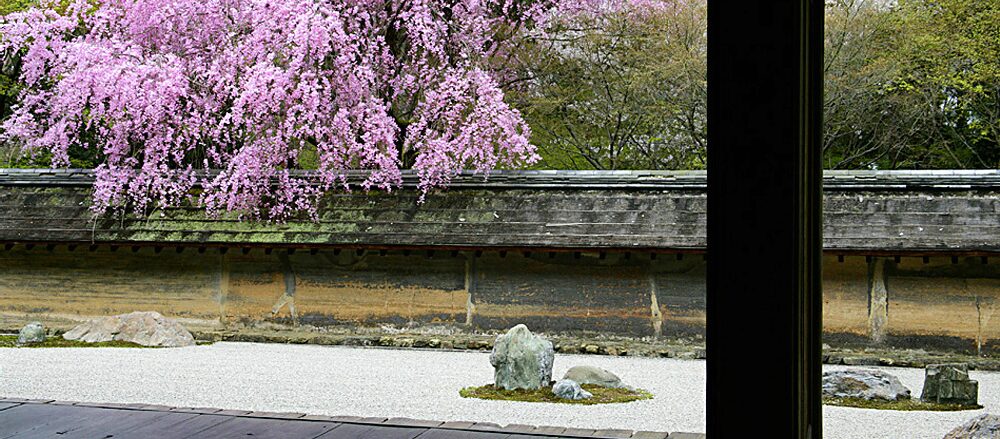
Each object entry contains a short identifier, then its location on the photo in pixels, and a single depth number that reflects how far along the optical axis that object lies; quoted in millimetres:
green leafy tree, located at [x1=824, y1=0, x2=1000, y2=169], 12312
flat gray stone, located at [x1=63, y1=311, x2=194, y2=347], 9547
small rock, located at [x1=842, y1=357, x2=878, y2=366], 8664
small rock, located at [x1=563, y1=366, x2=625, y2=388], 7262
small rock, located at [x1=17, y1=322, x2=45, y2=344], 9484
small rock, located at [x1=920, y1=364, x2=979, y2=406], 6723
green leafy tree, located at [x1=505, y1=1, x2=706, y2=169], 12742
